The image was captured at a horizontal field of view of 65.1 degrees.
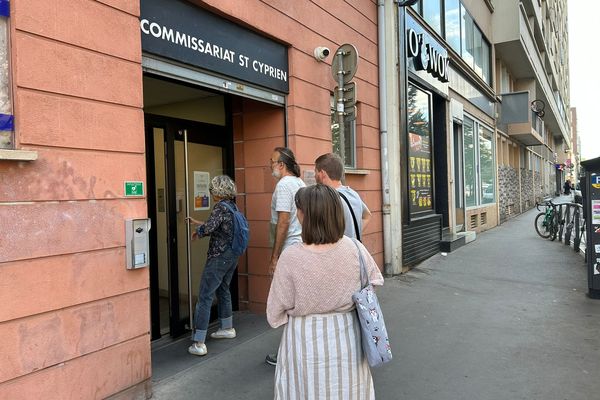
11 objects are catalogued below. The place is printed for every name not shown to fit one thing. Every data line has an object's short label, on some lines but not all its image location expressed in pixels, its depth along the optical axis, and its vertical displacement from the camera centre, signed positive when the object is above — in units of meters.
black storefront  8.07 +1.06
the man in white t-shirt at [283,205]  3.87 -0.06
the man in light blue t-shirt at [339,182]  3.29 +0.11
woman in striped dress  2.18 -0.49
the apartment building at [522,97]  15.85 +4.73
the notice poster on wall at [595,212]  6.03 -0.30
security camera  5.75 +1.78
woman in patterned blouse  4.20 -0.51
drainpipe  7.55 +0.92
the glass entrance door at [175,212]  4.66 -0.11
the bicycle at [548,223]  11.82 -0.86
